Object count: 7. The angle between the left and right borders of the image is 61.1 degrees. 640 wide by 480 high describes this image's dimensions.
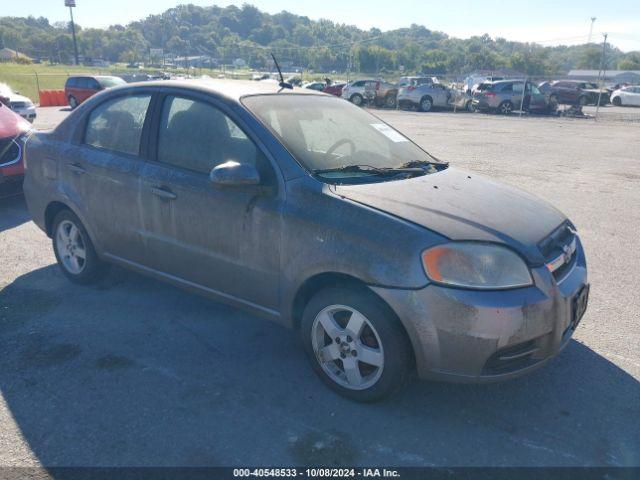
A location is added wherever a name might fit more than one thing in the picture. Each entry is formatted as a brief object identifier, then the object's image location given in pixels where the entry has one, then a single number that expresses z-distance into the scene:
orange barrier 27.84
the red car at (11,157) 6.59
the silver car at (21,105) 16.47
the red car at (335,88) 32.28
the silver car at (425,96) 29.11
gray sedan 2.71
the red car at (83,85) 24.70
